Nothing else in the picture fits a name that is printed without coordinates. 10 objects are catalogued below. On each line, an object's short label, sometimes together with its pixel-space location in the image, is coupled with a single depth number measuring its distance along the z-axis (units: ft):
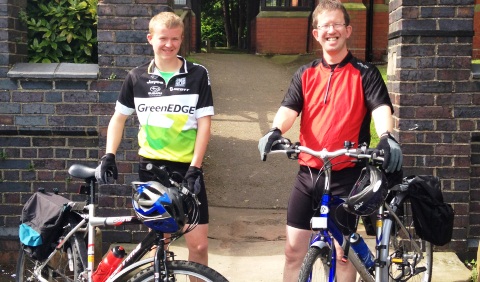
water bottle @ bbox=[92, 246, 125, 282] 12.34
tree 93.01
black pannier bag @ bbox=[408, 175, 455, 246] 13.61
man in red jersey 12.34
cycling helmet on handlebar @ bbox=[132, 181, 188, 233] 11.16
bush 19.66
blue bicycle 11.22
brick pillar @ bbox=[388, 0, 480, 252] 17.63
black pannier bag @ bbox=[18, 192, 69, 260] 13.73
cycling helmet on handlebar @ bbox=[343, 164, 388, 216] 11.21
